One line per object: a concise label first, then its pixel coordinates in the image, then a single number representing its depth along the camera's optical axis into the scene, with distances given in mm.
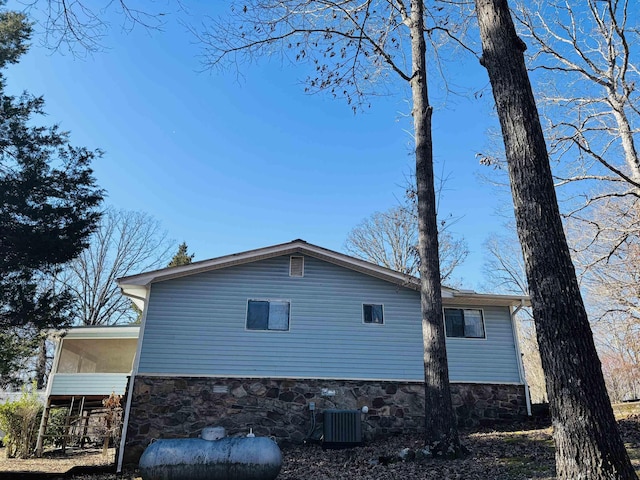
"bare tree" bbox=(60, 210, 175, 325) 21047
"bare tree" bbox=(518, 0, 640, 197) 9906
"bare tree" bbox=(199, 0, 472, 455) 6219
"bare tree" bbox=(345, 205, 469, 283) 20156
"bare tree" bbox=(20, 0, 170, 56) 3996
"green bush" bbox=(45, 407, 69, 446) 12656
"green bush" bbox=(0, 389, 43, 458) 11534
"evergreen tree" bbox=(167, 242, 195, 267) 22500
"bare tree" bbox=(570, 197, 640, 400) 10197
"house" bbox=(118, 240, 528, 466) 9117
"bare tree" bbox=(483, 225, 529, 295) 21188
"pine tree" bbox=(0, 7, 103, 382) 8070
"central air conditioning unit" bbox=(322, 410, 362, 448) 8609
